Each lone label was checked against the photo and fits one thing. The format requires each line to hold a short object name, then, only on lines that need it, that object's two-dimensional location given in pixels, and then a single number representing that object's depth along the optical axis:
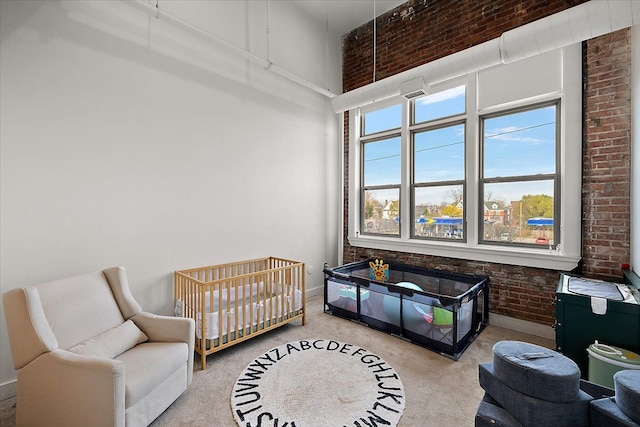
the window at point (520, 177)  3.30
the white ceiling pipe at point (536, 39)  2.21
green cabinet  2.10
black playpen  2.87
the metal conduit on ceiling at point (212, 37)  2.69
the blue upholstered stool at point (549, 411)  1.19
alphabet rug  1.99
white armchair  1.66
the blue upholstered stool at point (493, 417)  1.26
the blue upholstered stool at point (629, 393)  1.08
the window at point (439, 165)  3.95
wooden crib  2.72
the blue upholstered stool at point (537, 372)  1.20
